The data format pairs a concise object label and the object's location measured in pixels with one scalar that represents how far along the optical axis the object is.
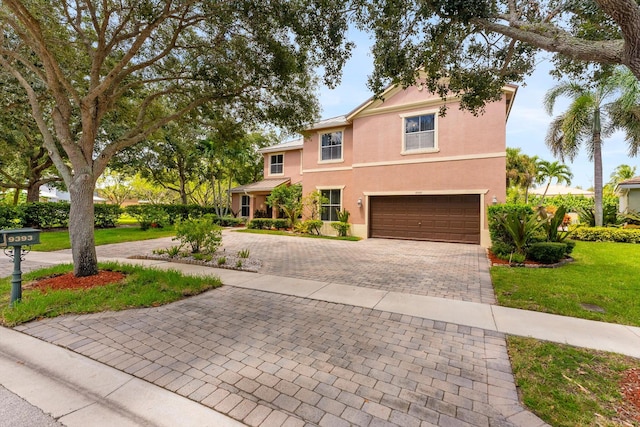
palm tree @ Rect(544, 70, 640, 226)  14.02
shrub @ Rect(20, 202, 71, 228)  15.41
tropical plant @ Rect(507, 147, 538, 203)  29.50
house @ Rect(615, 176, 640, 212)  16.34
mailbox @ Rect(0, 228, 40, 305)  4.38
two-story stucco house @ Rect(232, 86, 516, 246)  12.59
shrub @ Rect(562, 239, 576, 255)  8.90
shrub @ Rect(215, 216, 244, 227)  22.42
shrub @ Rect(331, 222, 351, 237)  15.64
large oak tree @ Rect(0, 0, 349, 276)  5.86
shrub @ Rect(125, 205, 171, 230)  18.09
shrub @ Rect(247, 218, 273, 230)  19.05
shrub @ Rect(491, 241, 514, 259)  9.16
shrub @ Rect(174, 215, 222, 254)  8.75
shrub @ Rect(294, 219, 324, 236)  16.45
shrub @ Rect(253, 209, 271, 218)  22.47
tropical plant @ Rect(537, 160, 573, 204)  28.62
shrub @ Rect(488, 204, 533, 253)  9.51
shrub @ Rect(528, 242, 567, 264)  8.09
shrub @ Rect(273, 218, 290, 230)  18.67
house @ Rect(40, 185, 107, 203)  37.51
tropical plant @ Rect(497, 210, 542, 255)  8.70
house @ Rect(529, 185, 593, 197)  29.14
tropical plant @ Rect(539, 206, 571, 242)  9.03
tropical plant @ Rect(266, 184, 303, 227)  17.88
